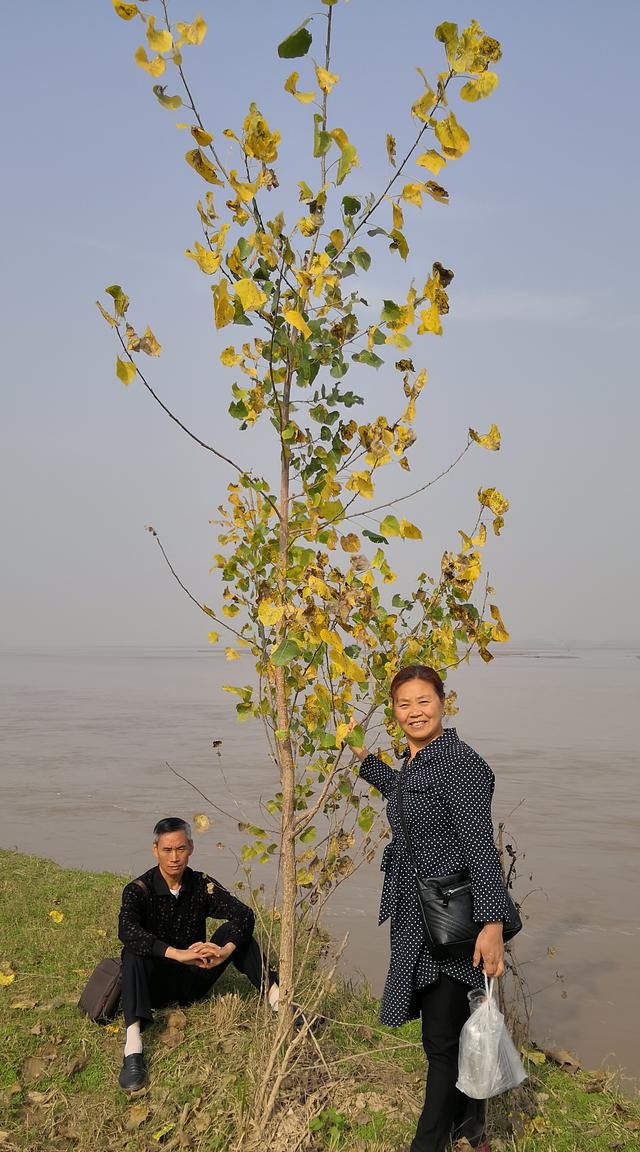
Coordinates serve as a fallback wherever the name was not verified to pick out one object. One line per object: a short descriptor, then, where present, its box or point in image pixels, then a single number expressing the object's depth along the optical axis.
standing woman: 3.00
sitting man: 4.14
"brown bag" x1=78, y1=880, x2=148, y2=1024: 4.35
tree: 2.86
